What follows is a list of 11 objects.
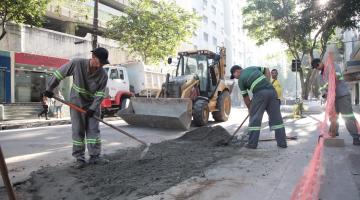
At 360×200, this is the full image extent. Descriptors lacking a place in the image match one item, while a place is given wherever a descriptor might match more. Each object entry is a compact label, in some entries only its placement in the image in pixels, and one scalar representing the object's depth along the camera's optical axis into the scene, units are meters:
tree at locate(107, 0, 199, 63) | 24.26
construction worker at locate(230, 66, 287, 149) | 6.86
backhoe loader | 10.98
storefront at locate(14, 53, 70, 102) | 21.14
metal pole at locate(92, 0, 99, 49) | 18.74
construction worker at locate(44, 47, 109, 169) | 5.56
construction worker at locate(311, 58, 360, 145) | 7.05
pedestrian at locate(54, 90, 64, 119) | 19.16
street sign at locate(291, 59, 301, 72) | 18.38
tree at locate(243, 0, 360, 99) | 12.87
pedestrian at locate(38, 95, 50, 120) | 17.25
